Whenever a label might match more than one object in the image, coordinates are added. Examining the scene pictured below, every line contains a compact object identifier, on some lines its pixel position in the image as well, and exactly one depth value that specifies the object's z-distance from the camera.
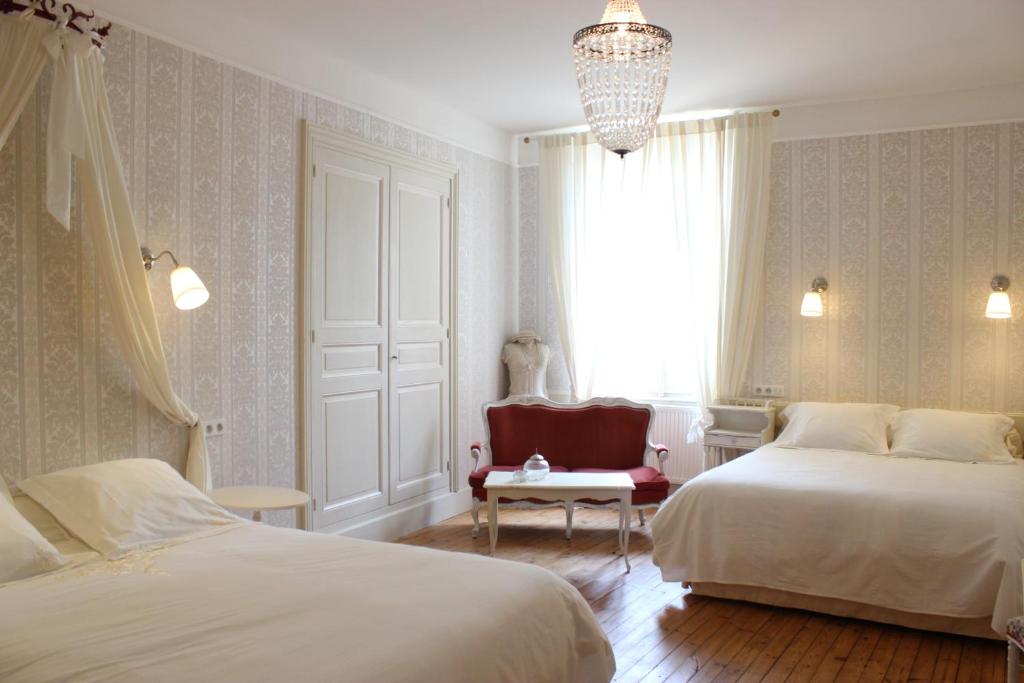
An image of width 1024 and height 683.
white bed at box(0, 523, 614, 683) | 2.11
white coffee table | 4.90
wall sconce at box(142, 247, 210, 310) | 3.70
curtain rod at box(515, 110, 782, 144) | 6.23
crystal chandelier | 2.75
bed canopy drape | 3.13
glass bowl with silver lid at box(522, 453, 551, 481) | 5.08
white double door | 4.97
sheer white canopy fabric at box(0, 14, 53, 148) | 3.08
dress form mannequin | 6.65
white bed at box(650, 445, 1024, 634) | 3.68
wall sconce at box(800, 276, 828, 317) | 5.79
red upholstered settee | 5.88
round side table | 3.79
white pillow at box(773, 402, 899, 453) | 5.22
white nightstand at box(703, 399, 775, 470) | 5.78
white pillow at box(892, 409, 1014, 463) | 4.88
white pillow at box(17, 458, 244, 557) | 3.10
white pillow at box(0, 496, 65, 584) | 2.71
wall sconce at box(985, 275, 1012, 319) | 5.25
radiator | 6.41
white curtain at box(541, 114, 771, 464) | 6.07
